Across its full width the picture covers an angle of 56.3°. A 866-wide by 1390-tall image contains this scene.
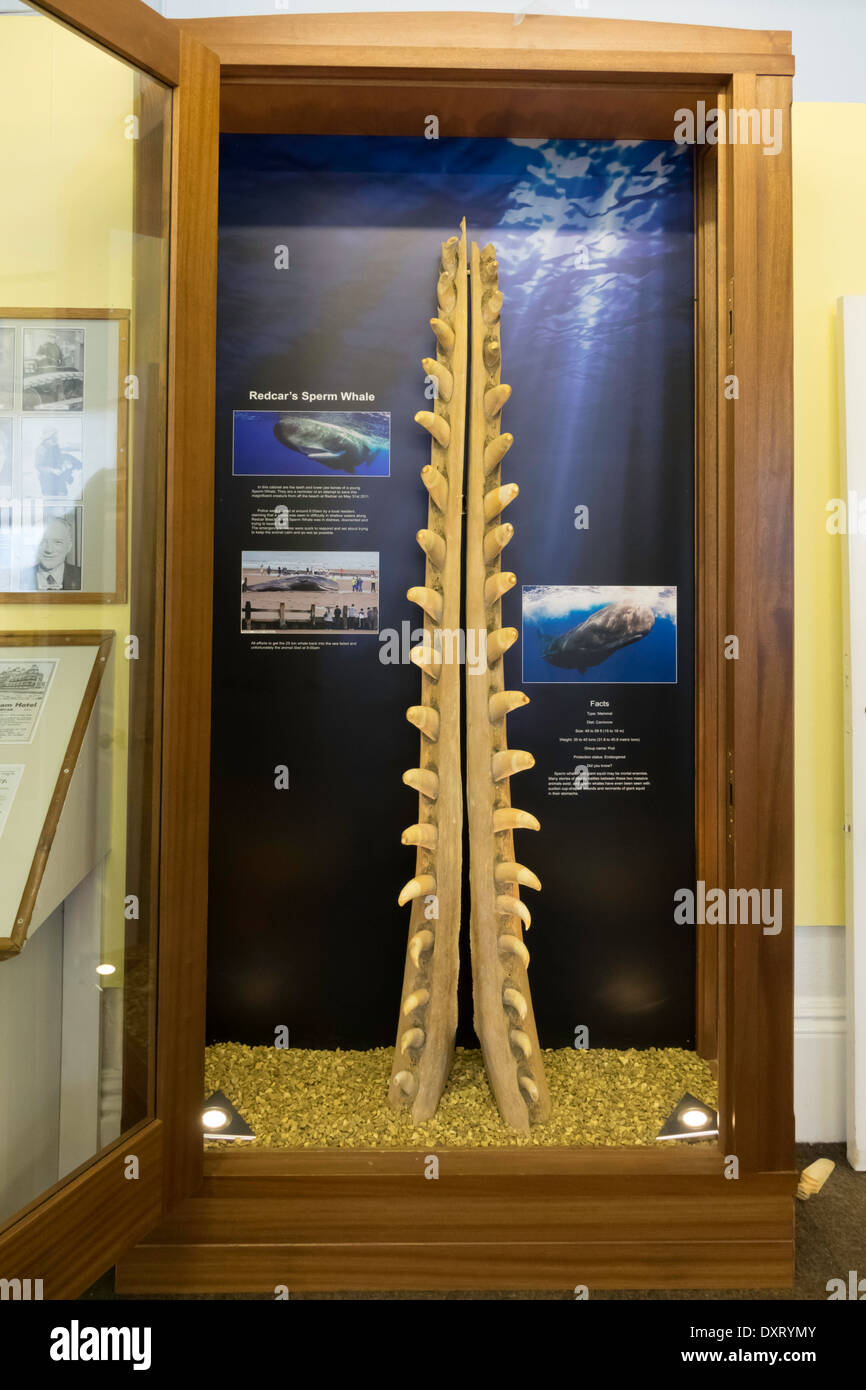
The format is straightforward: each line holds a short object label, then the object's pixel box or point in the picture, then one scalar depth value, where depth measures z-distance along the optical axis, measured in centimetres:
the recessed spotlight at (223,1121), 186
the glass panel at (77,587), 141
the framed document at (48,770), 138
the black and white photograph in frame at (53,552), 144
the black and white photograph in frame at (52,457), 145
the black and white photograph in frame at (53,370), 143
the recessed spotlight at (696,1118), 190
